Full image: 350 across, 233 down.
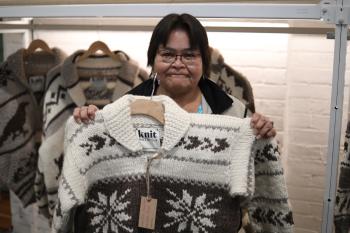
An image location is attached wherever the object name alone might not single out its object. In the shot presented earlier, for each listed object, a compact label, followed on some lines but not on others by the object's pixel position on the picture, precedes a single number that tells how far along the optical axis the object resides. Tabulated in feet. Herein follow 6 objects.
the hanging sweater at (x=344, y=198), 4.19
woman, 3.61
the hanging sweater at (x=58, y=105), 5.16
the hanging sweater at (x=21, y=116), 5.41
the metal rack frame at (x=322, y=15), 3.73
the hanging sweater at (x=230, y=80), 4.86
